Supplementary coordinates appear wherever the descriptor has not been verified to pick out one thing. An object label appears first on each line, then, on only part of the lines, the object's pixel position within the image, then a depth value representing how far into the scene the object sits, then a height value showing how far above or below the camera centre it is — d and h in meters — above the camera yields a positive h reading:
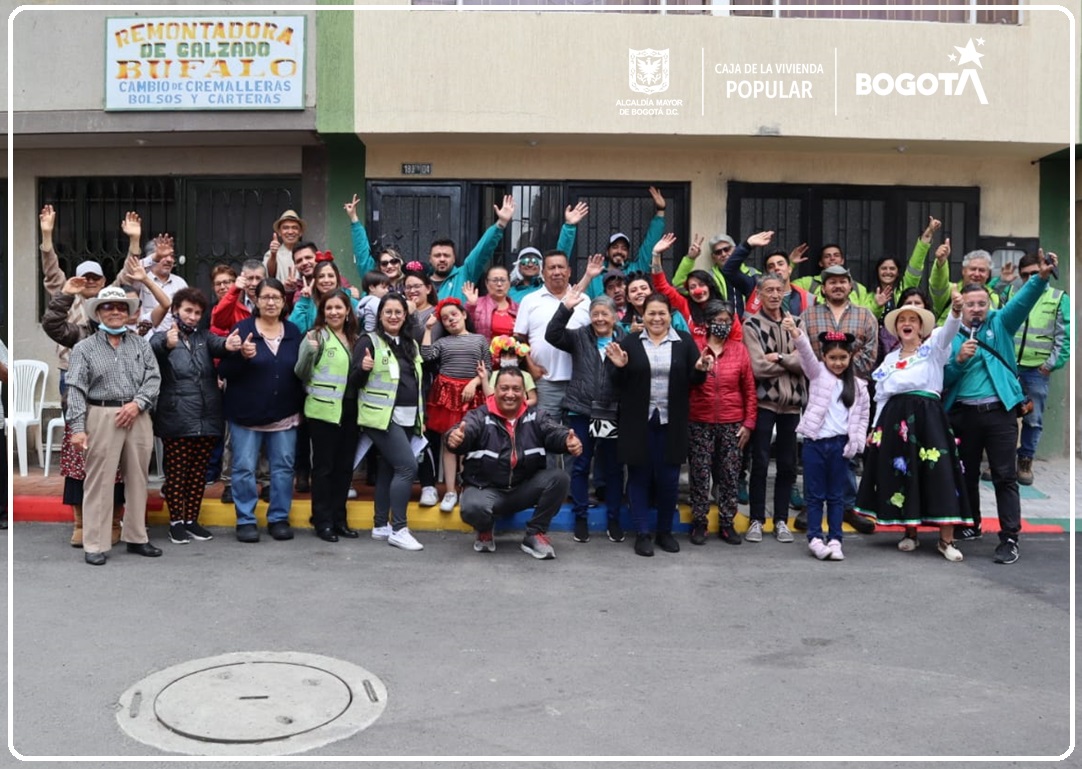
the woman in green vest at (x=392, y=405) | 7.93 -0.27
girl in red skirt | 8.27 +0.06
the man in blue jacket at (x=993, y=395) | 7.73 -0.18
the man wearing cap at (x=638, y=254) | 9.55 +1.06
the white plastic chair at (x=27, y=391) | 9.95 -0.23
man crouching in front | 7.62 -0.66
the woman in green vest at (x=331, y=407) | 7.95 -0.29
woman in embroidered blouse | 7.70 -0.55
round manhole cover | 4.55 -1.53
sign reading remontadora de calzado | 10.21 +2.86
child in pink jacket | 7.77 -0.41
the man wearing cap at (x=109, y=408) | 7.31 -0.28
